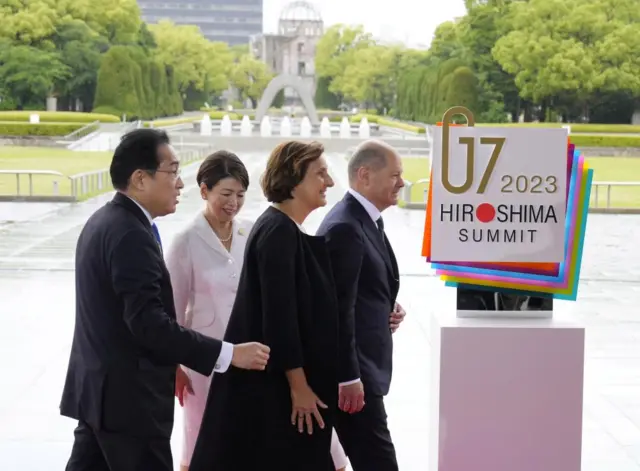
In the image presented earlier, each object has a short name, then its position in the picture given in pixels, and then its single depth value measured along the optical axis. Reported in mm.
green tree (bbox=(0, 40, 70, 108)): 46031
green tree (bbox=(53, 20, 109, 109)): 48938
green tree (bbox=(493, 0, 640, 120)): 41906
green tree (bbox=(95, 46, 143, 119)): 47219
